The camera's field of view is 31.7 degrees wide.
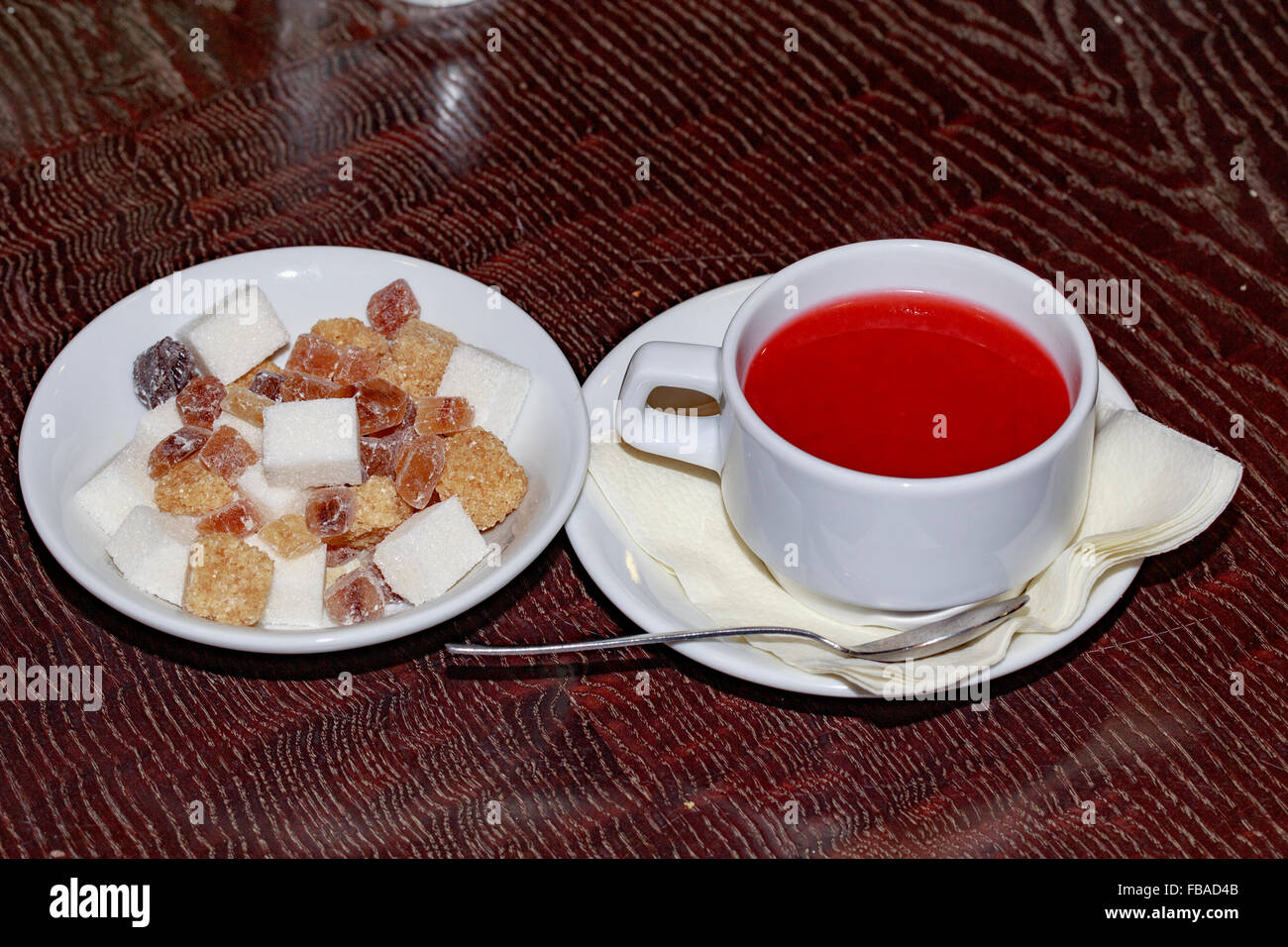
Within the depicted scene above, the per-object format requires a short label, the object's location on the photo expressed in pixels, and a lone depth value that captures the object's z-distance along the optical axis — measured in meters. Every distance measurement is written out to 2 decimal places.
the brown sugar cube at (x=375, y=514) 0.59
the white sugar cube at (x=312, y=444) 0.58
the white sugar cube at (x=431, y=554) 0.57
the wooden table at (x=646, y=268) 0.56
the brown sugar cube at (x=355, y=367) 0.62
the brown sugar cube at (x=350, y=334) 0.63
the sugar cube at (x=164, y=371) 0.62
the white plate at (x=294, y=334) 0.55
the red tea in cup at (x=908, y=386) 0.55
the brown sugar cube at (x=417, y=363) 0.62
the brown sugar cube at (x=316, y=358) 0.62
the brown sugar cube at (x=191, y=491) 0.59
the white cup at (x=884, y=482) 0.53
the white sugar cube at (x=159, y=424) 0.61
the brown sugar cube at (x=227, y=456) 0.60
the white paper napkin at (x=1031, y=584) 0.55
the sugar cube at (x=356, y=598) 0.57
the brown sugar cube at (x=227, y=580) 0.57
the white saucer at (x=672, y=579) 0.55
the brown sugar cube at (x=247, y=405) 0.61
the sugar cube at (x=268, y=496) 0.60
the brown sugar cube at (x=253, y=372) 0.63
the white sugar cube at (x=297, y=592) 0.58
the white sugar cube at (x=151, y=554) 0.57
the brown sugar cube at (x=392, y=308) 0.64
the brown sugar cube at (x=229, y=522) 0.59
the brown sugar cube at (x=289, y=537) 0.58
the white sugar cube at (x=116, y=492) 0.59
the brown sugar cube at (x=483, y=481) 0.60
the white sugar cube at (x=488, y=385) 0.62
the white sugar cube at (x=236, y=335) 0.62
